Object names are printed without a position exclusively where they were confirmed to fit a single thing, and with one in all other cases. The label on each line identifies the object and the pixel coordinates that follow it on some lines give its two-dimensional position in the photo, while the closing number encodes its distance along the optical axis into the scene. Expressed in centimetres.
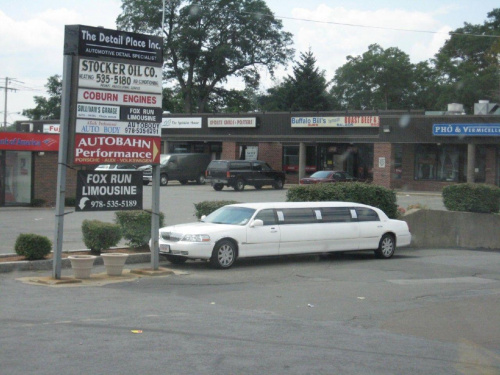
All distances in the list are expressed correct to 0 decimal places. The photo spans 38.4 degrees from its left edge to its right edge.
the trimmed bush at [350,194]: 2152
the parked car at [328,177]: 4194
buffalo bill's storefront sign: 4744
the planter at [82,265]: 1358
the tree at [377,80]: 8819
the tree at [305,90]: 7481
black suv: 4300
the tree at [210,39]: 7325
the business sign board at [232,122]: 5266
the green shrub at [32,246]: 1503
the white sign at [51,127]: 6203
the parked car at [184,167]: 4788
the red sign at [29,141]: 2783
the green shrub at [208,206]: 1917
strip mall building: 4325
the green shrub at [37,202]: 2847
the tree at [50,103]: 8300
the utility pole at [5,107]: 8476
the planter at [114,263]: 1415
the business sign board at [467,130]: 4150
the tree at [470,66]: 7469
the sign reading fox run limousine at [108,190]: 1391
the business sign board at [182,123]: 5588
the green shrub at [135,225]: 1719
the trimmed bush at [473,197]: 2405
